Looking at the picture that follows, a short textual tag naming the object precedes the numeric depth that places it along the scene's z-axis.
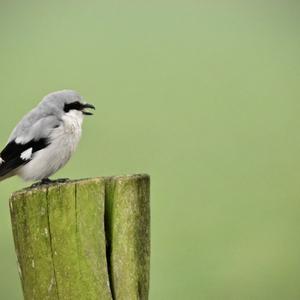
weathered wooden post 6.14
